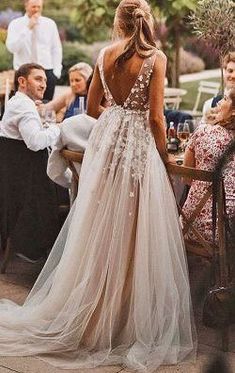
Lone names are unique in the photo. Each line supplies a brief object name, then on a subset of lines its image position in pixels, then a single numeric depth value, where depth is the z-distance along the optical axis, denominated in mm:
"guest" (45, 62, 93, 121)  6846
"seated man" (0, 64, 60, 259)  5087
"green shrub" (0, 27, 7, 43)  13067
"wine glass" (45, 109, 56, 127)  6135
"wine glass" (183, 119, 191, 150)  5755
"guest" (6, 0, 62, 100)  10260
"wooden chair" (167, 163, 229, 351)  4011
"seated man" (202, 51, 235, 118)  5547
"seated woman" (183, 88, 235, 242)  4205
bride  3949
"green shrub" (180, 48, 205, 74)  19611
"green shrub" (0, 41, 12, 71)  14087
